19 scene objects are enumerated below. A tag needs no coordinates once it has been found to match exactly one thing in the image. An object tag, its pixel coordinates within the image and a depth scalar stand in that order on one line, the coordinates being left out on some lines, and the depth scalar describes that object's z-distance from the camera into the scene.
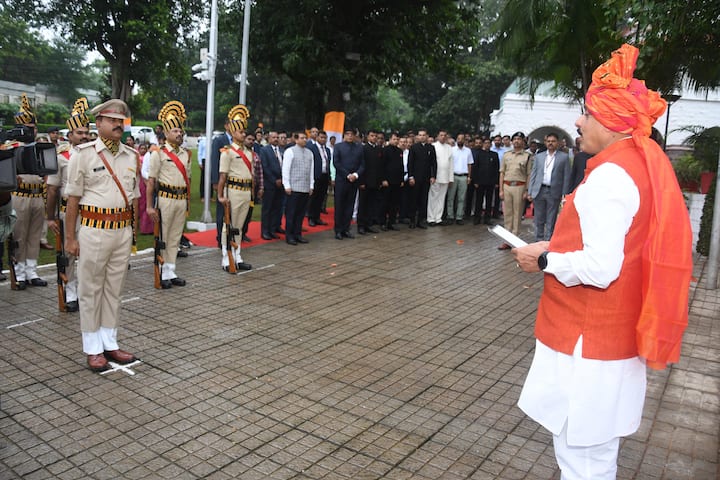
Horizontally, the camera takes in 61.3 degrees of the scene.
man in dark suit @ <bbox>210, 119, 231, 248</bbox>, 9.95
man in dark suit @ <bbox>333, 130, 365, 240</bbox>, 11.69
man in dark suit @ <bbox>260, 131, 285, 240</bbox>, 11.25
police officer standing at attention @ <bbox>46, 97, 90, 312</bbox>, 6.68
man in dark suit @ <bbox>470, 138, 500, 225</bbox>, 13.85
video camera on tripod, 3.58
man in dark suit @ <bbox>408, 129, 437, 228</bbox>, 13.21
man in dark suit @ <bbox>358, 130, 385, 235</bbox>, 12.19
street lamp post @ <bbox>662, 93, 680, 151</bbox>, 12.27
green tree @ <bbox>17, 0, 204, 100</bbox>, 23.89
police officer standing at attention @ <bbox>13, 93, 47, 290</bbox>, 7.51
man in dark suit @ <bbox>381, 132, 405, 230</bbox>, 12.74
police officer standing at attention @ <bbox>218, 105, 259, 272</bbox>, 8.51
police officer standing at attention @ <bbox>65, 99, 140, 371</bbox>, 5.01
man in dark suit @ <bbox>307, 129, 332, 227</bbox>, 12.14
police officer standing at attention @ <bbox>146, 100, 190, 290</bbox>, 7.45
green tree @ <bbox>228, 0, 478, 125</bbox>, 15.74
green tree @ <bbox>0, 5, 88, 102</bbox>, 43.31
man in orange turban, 2.47
